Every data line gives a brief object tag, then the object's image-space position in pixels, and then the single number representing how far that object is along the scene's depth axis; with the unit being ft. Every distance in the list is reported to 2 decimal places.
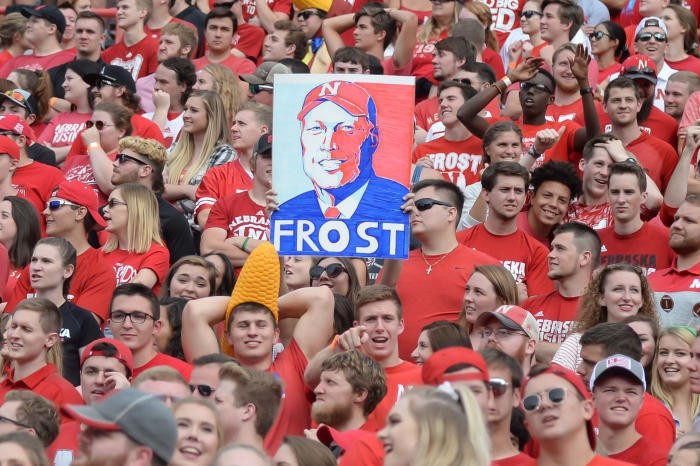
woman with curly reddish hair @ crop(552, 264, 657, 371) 52.29
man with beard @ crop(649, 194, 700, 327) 55.21
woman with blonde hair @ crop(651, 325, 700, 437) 49.06
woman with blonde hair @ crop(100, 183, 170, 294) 61.21
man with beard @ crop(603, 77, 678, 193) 66.44
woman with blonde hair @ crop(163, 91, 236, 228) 71.67
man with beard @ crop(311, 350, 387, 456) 44.88
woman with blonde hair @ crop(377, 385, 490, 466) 32.89
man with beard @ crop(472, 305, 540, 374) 48.39
